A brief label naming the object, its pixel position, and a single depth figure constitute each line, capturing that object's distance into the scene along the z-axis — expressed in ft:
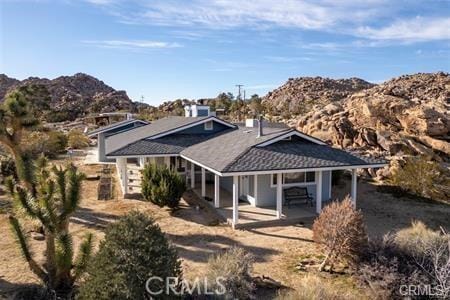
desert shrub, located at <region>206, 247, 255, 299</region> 29.45
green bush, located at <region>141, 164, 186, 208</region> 54.80
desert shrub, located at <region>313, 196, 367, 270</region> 34.19
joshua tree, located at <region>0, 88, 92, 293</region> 30.04
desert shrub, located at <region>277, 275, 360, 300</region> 27.40
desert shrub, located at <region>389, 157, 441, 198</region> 68.13
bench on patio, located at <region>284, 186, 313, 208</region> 57.52
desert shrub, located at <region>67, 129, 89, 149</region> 150.17
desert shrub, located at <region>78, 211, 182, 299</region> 23.79
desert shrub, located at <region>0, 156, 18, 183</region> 79.46
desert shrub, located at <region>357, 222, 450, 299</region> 29.94
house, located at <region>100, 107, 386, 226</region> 50.47
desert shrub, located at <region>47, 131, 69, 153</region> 127.03
